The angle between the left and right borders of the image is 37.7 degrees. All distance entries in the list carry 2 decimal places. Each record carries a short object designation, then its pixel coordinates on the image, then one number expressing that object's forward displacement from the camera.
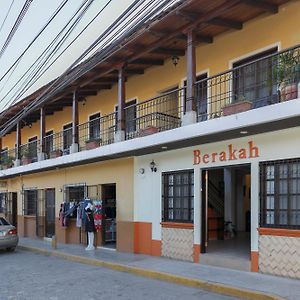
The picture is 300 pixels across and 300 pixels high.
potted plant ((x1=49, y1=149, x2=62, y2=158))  17.94
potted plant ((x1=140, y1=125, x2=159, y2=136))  11.98
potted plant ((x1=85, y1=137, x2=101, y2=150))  15.08
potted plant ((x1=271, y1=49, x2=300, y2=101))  8.73
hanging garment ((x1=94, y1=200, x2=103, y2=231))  15.51
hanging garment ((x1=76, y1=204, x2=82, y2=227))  15.78
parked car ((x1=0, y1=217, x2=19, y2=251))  15.83
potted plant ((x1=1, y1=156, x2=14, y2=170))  22.83
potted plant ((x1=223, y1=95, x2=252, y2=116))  9.27
